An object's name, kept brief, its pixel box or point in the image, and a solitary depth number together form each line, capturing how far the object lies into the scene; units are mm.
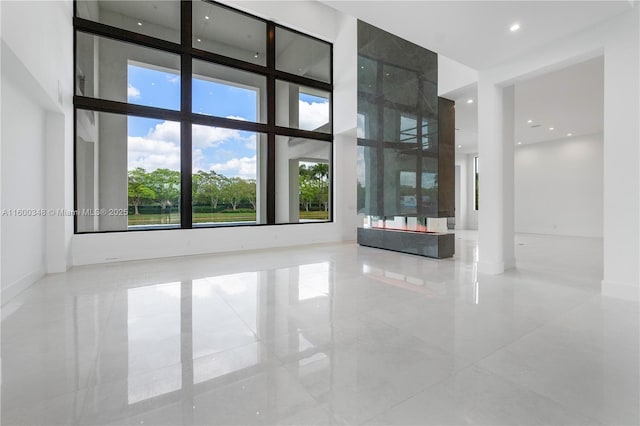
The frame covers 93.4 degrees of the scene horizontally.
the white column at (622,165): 3471
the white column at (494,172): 4879
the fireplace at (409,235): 6266
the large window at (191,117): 6367
